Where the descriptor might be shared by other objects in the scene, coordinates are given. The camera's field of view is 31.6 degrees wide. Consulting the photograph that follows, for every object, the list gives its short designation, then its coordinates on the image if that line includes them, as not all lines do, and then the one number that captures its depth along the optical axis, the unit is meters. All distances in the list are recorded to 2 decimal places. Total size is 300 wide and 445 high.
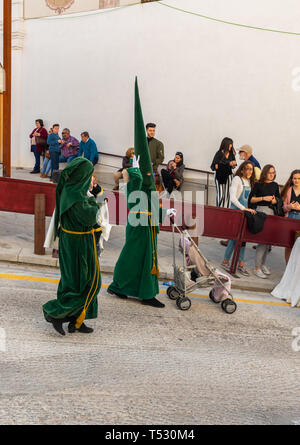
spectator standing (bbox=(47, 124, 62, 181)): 14.76
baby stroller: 6.49
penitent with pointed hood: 6.38
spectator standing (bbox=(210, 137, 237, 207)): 10.09
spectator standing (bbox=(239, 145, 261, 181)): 9.70
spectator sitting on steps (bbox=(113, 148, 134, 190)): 11.80
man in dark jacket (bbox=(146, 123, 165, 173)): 11.60
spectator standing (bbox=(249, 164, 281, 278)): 8.34
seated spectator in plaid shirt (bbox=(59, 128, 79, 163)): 14.65
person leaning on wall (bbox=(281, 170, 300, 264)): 8.44
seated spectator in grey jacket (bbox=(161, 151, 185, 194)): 12.00
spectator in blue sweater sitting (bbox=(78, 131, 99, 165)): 14.11
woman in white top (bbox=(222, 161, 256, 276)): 8.36
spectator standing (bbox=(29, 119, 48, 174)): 15.62
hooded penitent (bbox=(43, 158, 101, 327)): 5.09
